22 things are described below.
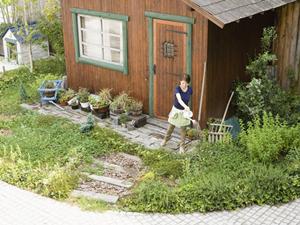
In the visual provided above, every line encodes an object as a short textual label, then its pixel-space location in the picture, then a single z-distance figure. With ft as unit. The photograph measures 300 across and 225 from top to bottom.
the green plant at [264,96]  27.27
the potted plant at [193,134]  28.22
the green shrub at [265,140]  24.12
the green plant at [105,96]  32.24
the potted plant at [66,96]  34.52
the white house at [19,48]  42.90
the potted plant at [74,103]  33.79
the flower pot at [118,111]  31.18
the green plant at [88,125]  29.65
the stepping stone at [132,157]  26.65
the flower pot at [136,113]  30.65
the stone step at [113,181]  24.08
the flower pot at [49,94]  34.96
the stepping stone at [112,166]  25.73
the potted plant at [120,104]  31.16
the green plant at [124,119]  30.45
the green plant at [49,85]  35.36
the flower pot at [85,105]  33.19
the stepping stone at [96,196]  22.57
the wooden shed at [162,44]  27.19
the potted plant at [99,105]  31.82
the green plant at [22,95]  35.92
